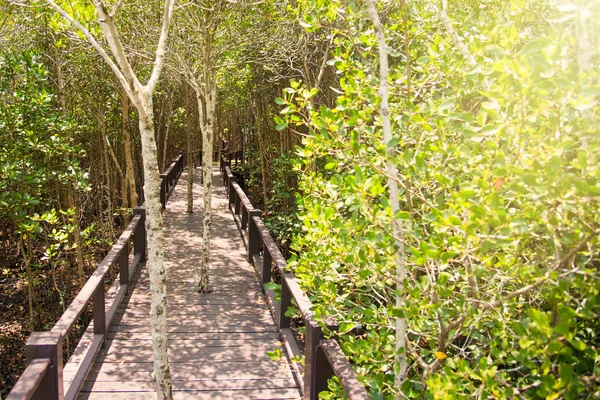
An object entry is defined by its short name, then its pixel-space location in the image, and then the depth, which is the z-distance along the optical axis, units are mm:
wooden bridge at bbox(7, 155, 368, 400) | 3373
